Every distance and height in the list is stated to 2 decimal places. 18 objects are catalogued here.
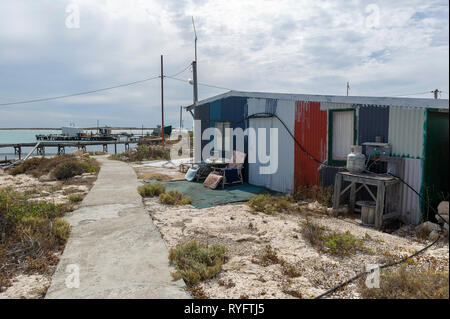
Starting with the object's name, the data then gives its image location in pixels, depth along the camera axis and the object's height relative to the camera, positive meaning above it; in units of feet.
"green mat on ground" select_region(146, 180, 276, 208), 27.04 -5.74
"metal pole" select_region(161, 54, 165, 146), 71.90 +9.97
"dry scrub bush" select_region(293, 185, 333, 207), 24.61 -4.97
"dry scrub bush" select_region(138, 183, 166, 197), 29.22 -5.32
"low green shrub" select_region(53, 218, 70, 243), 16.61 -5.41
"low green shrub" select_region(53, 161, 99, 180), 40.98 -4.91
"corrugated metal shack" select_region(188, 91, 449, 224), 19.39 +0.32
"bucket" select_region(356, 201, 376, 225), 20.10 -5.19
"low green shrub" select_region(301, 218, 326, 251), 16.10 -5.52
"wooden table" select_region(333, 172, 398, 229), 19.33 -3.48
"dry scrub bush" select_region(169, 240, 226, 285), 12.32 -5.65
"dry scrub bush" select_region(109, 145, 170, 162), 68.18 -4.27
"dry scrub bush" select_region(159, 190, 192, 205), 26.27 -5.63
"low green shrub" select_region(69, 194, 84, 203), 26.35 -5.57
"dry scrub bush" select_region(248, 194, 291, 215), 23.41 -5.50
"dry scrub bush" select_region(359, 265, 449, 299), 9.69 -5.08
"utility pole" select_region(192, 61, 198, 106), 56.03 +11.47
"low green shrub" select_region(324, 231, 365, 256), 14.90 -5.51
